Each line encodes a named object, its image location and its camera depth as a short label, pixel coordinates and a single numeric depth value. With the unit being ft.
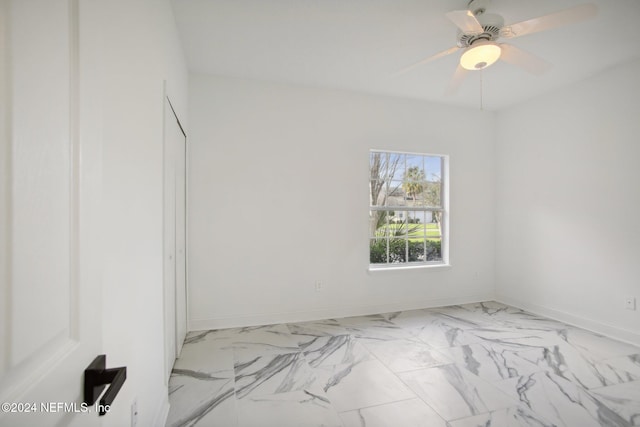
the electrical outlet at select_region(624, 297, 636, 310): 9.23
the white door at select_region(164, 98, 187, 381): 6.42
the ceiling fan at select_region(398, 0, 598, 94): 5.72
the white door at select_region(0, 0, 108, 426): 1.25
